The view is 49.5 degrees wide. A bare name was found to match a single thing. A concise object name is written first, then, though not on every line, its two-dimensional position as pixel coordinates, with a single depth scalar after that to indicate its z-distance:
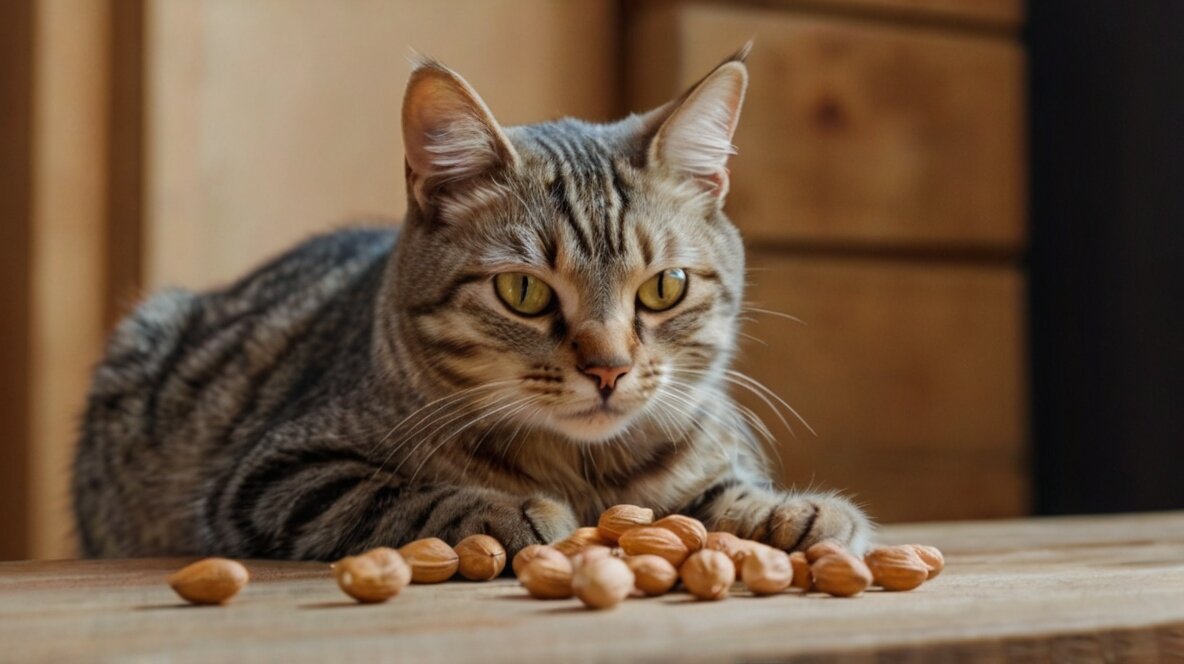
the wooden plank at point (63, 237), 2.32
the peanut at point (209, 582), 0.99
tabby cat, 1.32
